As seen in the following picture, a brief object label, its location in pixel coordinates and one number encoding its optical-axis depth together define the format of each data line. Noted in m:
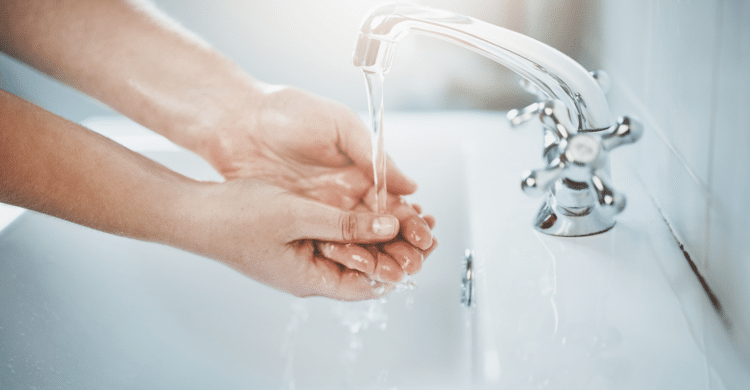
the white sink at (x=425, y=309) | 0.45
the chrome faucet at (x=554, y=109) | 0.45
